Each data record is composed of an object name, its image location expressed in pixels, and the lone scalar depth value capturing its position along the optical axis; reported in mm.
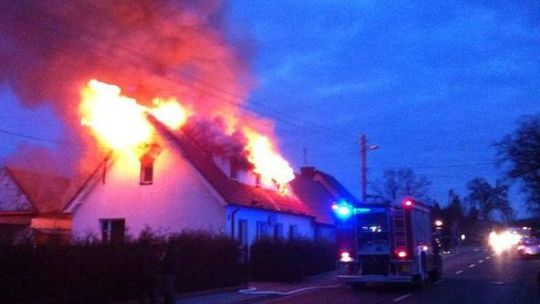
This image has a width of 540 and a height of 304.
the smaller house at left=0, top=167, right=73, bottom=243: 34688
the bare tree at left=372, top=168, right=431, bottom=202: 72231
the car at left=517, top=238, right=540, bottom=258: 42062
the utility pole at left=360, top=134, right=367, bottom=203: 35075
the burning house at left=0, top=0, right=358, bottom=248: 27344
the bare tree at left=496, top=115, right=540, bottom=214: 40719
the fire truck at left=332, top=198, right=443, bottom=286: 20938
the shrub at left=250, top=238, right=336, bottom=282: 25250
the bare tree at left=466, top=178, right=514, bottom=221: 111750
